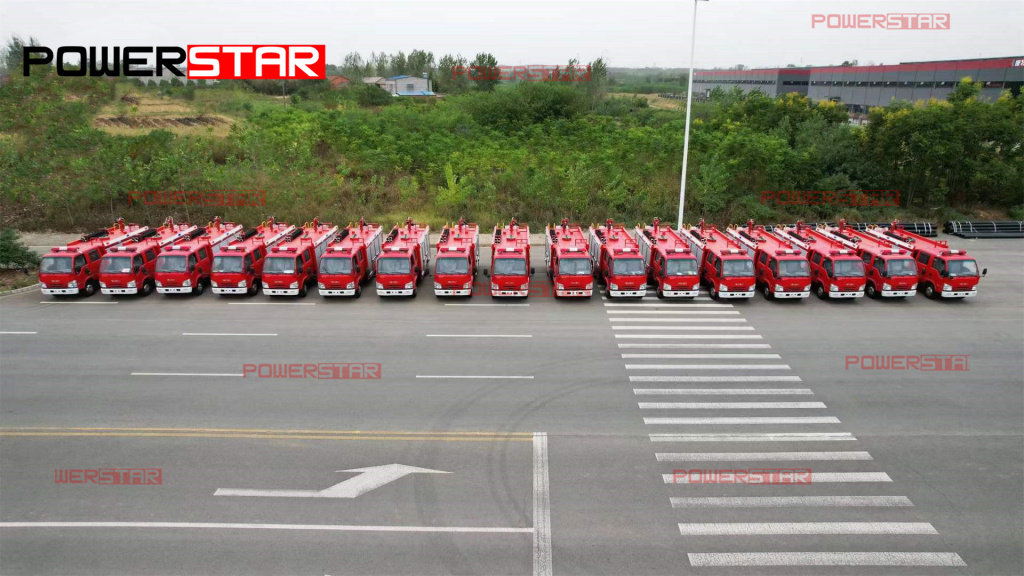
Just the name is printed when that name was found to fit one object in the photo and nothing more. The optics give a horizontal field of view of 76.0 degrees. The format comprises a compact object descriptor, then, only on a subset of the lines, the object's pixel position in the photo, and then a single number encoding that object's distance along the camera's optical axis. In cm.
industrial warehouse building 5216
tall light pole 2894
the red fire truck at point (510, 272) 2360
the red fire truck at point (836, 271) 2358
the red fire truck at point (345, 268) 2366
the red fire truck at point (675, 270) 2392
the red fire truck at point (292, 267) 2373
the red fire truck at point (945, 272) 2394
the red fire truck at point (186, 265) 2381
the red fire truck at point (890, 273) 2372
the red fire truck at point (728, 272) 2369
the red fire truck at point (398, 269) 2361
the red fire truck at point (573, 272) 2355
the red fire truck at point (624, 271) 2361
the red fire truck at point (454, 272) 2364
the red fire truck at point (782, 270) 2355
